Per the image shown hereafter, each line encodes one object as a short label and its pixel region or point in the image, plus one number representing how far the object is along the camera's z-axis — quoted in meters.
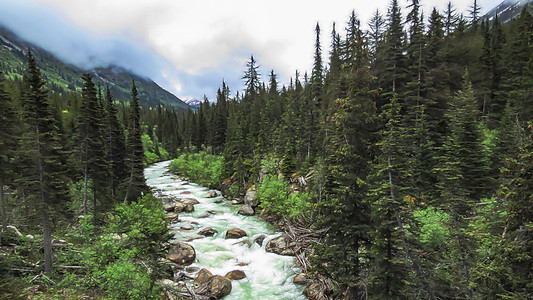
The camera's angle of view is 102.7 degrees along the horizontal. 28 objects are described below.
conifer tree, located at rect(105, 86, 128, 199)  28.50
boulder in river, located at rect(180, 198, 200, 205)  33.97
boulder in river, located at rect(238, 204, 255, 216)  30.23
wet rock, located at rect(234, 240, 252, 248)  20.92
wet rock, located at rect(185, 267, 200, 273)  16.51
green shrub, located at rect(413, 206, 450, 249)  13.44
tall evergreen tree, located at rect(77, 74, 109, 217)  20.72
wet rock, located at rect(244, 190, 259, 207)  31.67
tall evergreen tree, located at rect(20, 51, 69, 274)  12.11
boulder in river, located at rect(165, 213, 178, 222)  26.71
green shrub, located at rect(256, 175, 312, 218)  24.31
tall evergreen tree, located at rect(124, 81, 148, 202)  27.01
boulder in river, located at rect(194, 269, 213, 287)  14.80
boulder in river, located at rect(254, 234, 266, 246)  21.03
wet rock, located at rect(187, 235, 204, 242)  21.84
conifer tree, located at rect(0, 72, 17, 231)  14.63
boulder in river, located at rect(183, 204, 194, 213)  30.62
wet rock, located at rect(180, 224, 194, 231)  24.45
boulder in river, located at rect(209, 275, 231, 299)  13.97
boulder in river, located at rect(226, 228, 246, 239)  22.66
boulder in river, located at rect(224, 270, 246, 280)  16.11
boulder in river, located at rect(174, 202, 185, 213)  30.41
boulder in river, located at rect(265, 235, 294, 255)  19.39
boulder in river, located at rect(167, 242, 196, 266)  17.36
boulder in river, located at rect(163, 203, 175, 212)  30.39
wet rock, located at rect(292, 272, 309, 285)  15.34
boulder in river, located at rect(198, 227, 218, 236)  23.27
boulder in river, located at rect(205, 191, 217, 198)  39.68
